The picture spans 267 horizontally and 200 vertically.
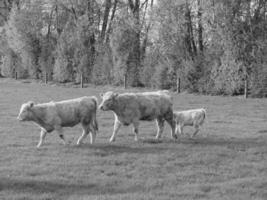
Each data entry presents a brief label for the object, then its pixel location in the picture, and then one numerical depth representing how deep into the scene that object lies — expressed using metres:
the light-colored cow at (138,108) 14.29
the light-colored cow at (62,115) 13.20
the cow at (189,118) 15.21
